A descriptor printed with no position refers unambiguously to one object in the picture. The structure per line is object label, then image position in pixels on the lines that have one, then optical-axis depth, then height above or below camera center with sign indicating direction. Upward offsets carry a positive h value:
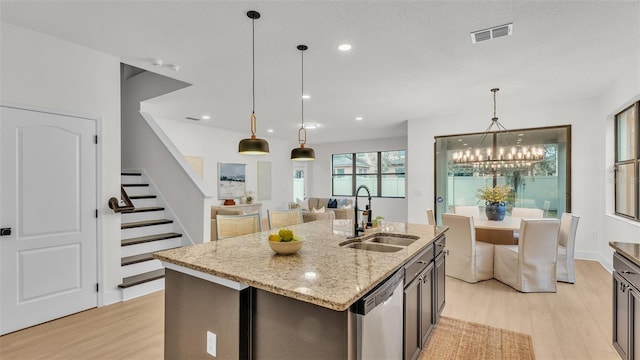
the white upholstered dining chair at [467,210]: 5.39 -0.54
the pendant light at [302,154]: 3.23 +0.28
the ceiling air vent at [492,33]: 2.62 +1.30
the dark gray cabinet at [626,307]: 1.90 -0.86
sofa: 6.14 -0.72
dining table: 4.15 -0.79
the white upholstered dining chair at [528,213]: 5.01 -0.56
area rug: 2.44 -1.39
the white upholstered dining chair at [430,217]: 4.47 -0.55
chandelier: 4.46 +0.39
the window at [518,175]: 5.34 +0.08
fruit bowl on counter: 1.96 -0.40
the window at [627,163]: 3.77 +0.22
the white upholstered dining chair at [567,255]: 3.91 -0.98
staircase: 3.65 -0.80
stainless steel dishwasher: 1.39 -0.72
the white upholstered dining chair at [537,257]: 3.73 -0.95
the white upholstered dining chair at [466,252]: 4.04 -0.98
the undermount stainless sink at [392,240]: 2.65 -0.53
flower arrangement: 4.61 -0.22
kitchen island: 1.39 -0.61
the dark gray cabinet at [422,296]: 1.99 -0.87
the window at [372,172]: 9.32 +0.23
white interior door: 2.73 -0.35
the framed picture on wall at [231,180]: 7.82 +0.00
